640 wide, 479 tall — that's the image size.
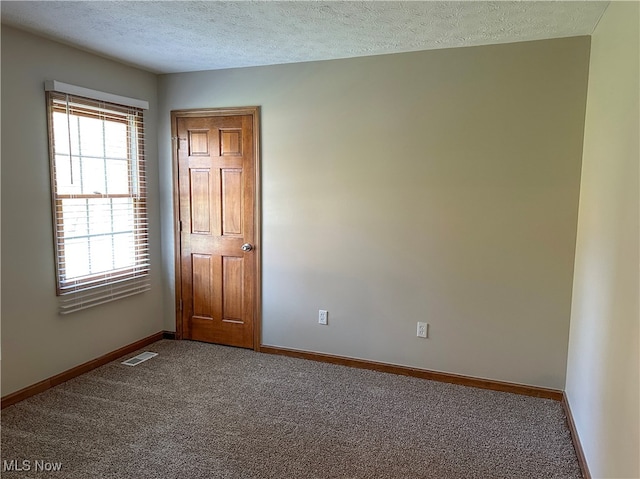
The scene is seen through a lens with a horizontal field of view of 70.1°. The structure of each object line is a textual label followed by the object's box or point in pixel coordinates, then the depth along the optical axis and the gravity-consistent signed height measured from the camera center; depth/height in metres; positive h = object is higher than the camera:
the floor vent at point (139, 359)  3.65 -1.36
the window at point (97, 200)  3.19 -0.06
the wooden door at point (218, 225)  3.83 -0.27
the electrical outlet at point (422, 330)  3.41 -0.98
